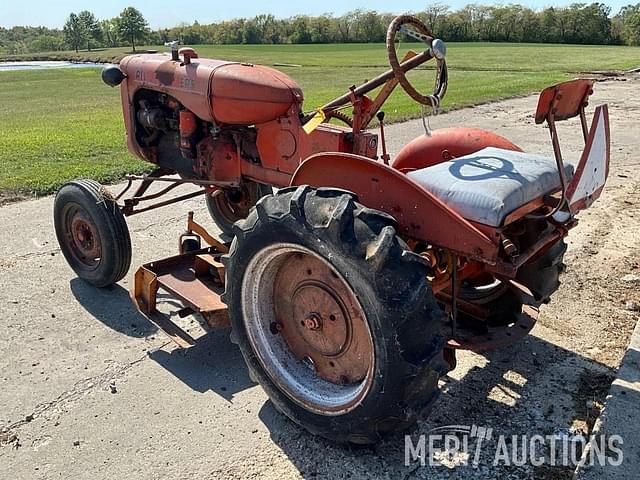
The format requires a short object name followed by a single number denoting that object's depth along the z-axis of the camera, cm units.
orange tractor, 227
